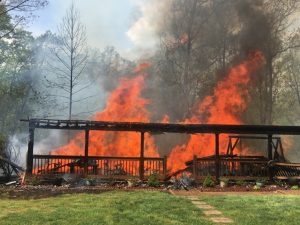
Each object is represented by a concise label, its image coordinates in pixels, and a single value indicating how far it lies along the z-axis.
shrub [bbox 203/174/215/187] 15.89
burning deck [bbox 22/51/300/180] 16.62
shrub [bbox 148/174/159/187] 15.79
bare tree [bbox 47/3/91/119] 24.43
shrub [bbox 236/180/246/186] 16.37
